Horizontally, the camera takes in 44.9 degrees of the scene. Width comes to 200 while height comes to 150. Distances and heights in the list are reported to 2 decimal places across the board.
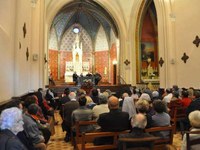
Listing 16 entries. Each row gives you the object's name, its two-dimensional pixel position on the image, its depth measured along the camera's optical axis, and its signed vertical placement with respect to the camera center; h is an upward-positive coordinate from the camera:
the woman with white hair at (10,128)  2.16 -0.48
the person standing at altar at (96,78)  17.32 +0.12
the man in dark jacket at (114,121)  3.56 -0.61
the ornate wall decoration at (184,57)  10.00 +0.89
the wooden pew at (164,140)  3.59 -0.93
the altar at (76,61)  23.53 +1.85
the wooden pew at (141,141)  2.76 -0.72
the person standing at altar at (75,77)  17.83 +0.18
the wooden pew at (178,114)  6.12 -0.91
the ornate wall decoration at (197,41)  9.27 +1.47
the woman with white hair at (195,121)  2.98 -0.53
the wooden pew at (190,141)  2.82 -0.72
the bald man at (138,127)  3.08 -0.61
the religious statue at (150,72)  15.85 +0.48
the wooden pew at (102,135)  3.28 -0.83
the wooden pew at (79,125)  4.39 -0.84
